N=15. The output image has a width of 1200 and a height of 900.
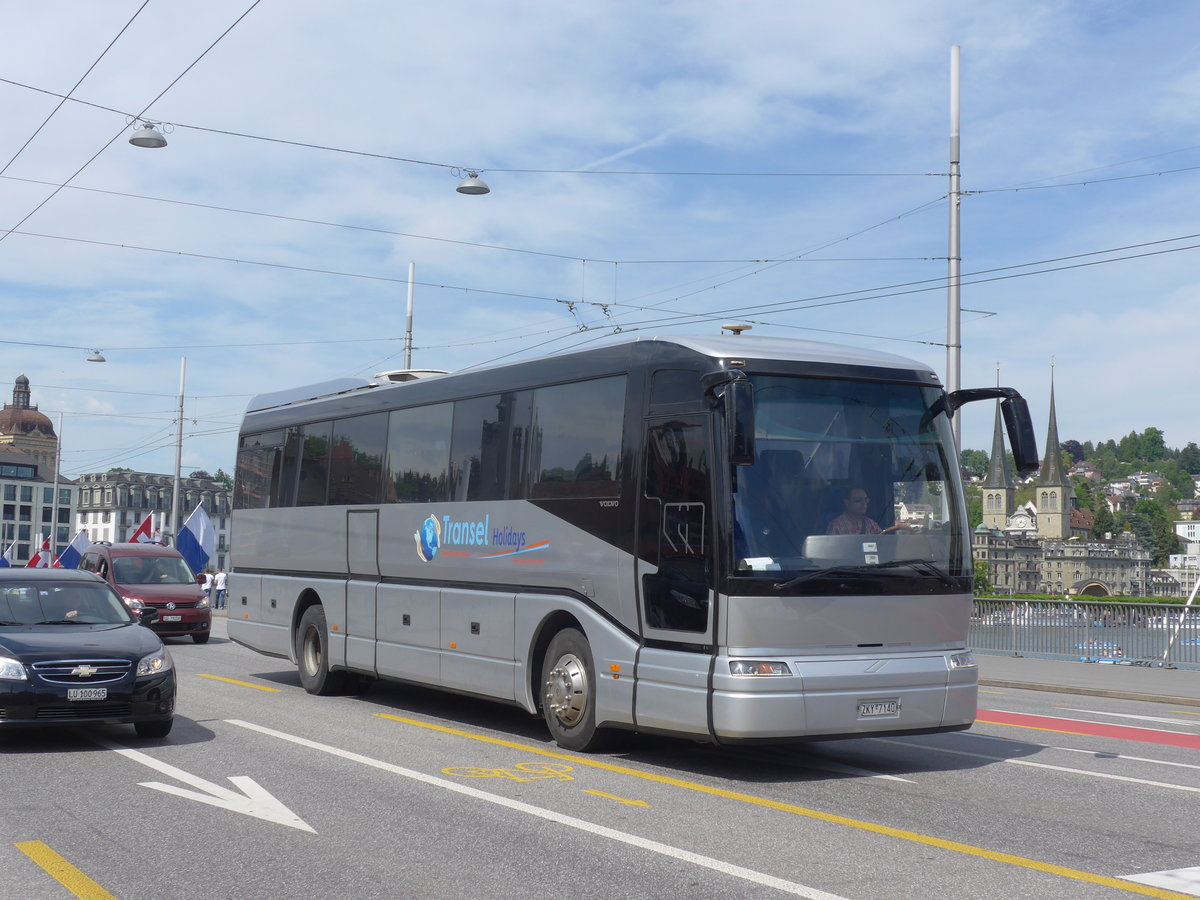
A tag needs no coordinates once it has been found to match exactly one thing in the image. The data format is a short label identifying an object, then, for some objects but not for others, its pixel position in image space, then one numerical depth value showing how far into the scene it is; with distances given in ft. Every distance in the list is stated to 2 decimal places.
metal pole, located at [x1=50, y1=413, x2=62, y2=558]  216.13
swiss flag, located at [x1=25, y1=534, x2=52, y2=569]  142.10
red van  83.46
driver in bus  31.94
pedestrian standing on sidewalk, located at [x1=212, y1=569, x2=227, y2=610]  136.05
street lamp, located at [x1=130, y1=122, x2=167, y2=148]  66.18
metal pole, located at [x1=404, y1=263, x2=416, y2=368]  119.96
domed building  615.57
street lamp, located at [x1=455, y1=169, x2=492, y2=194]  79.10
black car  34.45
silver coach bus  31.14
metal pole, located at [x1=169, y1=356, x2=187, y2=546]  154.98
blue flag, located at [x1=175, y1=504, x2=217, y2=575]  118.21
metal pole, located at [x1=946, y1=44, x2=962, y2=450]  79.30
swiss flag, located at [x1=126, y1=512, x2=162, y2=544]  119.75
